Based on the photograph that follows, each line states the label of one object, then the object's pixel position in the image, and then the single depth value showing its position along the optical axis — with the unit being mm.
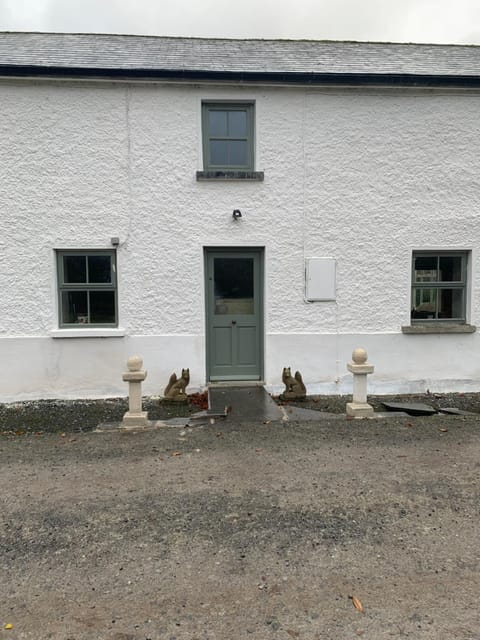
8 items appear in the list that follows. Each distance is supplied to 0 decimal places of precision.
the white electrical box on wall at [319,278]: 7630
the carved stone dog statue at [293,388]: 7305
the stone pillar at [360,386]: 6305
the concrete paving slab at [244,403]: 6324
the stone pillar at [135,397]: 5930
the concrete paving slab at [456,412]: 6633
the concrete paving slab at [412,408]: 6676
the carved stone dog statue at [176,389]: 7148
